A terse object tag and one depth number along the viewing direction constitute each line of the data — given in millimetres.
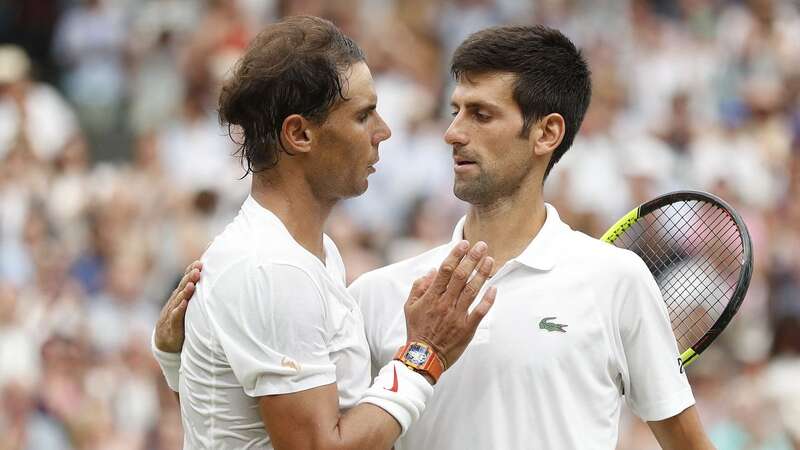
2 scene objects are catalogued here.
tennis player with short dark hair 7637
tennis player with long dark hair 6754
